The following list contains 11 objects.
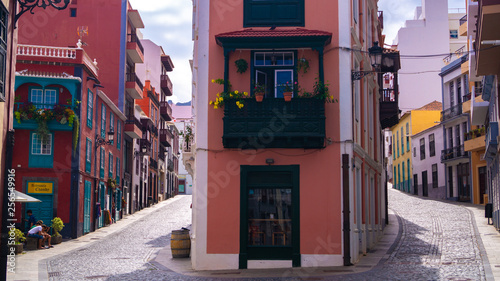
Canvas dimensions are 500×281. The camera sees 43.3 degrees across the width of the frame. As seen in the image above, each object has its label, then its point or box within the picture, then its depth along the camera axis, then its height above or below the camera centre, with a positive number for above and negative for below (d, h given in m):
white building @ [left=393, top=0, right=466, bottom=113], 60.69 +15.71
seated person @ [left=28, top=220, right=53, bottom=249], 25.14 -1.26
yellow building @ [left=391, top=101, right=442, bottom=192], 54.56 +6.34
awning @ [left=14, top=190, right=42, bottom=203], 21.70 +0.15
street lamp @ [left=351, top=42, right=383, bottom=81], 18.34 +4.23
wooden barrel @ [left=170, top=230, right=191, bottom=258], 20.50 -1.34
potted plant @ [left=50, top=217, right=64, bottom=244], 27.27 -1.11
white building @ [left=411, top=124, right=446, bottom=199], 48.75 +3.22
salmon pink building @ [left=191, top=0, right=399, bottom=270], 17.69 +1.89
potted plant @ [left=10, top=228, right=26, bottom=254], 22.63 -1.37
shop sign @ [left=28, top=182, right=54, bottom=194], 28.94 +0.71
